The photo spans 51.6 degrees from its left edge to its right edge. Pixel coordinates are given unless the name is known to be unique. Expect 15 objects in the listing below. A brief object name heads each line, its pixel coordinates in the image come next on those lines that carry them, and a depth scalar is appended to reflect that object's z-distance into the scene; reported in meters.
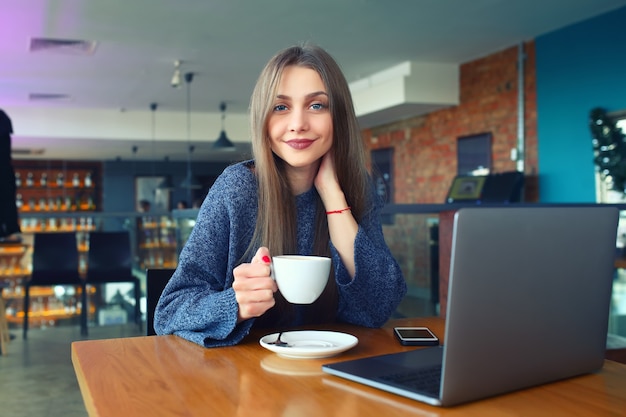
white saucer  0.98
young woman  1.25
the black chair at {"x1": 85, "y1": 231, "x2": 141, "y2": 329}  5.04
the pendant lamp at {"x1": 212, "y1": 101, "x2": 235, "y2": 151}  8.57
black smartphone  1.12
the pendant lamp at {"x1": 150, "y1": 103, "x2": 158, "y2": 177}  10.09
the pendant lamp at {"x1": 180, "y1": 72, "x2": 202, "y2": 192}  7.86
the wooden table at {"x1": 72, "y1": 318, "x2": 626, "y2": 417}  0.77
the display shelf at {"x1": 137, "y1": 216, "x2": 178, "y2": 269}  5.06
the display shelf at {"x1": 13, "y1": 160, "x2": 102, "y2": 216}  14.67
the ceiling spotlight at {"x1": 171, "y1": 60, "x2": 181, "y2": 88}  7.13
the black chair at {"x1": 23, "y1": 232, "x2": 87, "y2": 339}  4.97
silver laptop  0.72
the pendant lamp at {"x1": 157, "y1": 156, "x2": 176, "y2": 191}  11.82
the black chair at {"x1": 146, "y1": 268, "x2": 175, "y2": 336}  1.43
